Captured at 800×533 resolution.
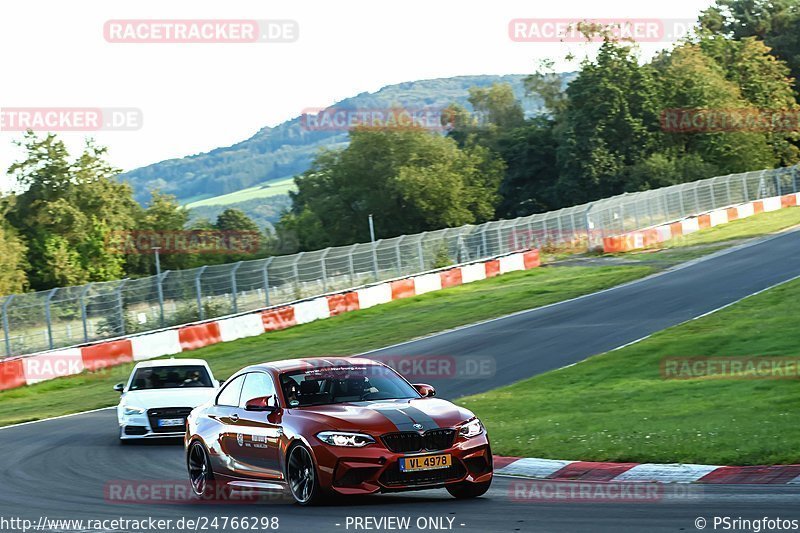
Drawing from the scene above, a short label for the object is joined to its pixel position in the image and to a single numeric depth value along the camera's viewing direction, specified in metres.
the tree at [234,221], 146.62
